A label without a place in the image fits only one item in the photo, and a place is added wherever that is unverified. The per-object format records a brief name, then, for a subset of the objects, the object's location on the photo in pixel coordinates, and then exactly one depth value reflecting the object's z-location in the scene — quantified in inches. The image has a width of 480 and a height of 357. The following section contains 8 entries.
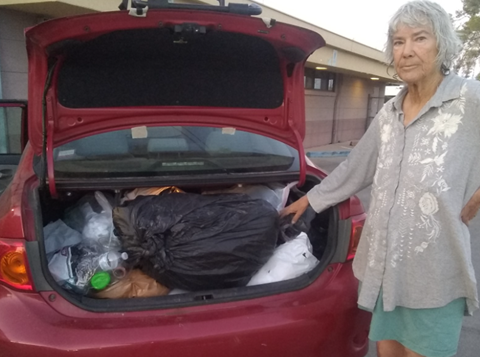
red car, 67.3
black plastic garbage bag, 78.2
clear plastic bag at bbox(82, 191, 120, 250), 86.2
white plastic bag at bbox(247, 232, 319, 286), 83.0
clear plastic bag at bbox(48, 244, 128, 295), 78.0
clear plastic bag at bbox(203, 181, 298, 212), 99.9
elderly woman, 62.5
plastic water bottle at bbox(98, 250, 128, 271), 80.4
